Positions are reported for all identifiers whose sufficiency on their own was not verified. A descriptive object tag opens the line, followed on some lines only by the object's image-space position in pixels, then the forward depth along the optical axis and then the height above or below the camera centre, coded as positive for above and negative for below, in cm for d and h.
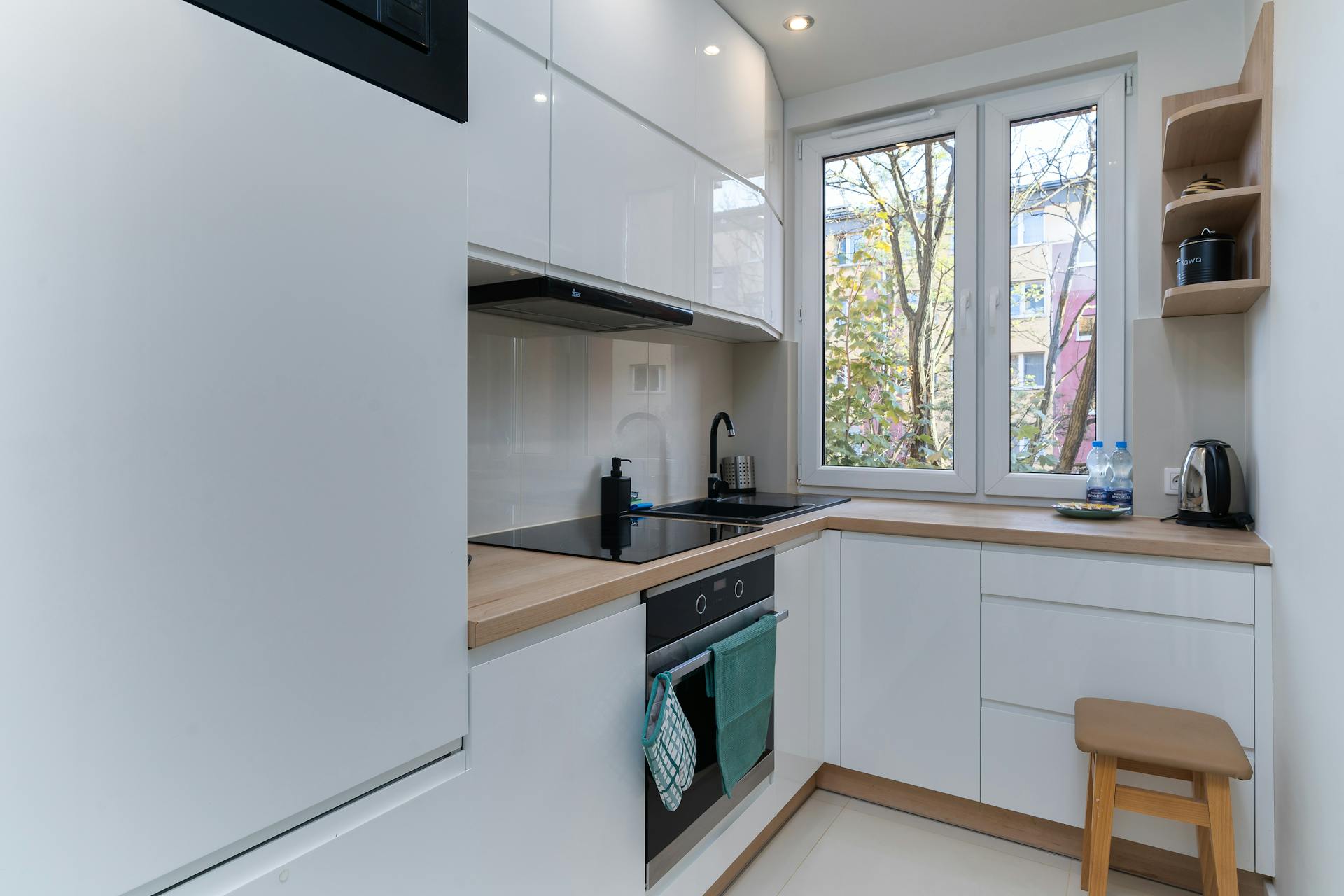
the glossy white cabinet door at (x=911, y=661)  211 -67
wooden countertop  115 -25
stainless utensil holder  281 -13
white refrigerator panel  59 +0
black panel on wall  75 +47
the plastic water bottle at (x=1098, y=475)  240 -12
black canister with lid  194 +49
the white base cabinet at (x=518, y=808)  82 -50
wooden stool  155 -74
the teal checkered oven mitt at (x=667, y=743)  137 -59
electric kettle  206 -14
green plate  221 -23
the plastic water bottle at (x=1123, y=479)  239 -13
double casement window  251 +55
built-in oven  145 -46
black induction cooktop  159 -24
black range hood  149 +31
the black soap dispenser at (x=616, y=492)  220 -16
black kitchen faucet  269 -11
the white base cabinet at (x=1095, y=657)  178 -58
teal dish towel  159 -59
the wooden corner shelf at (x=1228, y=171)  178 +77
